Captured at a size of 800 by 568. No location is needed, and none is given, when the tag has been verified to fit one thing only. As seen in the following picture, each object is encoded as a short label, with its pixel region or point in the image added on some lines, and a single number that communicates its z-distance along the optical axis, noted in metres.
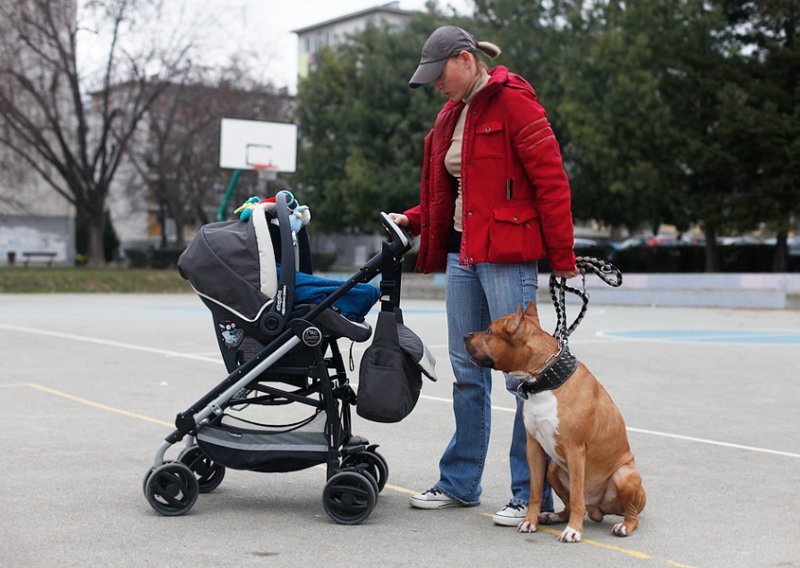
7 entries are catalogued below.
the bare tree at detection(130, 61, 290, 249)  48.41
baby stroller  5.00
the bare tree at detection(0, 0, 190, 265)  41.00
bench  53.87
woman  4.91
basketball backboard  32.47
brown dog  4.63
